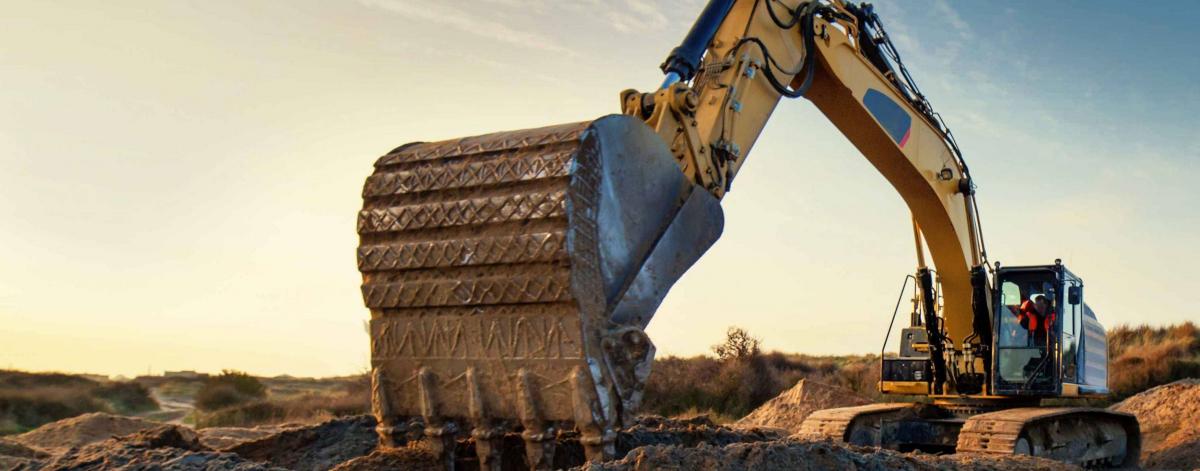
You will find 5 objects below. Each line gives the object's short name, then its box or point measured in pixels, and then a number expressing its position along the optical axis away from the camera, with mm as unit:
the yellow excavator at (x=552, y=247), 5270
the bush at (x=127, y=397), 21875
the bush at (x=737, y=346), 21422
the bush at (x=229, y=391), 22406
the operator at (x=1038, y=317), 9727
